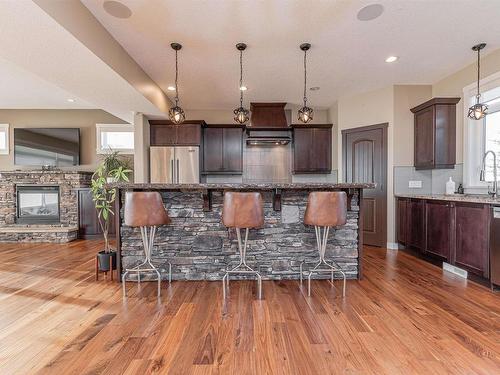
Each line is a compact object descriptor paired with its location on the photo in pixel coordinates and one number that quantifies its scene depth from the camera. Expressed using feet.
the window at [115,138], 18.43
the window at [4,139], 18.31
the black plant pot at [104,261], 9.39
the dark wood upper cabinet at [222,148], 17.21
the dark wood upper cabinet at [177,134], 16.51
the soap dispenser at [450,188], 12.24
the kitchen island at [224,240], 9.21
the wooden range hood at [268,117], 16.61
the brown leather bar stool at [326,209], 7.93
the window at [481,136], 11.02
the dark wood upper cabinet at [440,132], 12.17
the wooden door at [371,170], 14.19
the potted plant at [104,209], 9.39
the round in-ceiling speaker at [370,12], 7.82
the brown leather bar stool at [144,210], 7.95
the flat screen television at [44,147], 17.98
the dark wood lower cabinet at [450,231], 8.69
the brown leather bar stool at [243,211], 7.72
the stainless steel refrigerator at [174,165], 15.75
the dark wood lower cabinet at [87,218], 17.33
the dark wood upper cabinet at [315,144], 17.21
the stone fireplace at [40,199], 17.03
